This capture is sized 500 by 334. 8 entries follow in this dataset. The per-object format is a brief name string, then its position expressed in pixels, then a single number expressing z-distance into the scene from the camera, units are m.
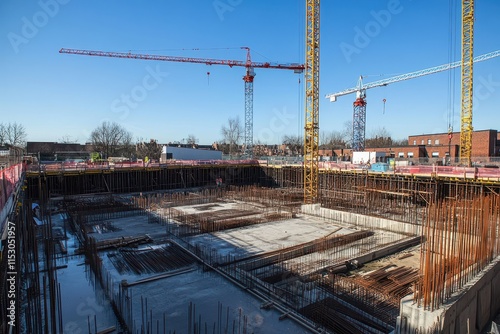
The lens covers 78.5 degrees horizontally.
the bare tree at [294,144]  76.44
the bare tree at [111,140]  59.47
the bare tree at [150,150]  59.69
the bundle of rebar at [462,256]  5.88
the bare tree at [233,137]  74.50
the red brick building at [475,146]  38.88
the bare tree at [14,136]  47.12
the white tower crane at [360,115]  58.81
